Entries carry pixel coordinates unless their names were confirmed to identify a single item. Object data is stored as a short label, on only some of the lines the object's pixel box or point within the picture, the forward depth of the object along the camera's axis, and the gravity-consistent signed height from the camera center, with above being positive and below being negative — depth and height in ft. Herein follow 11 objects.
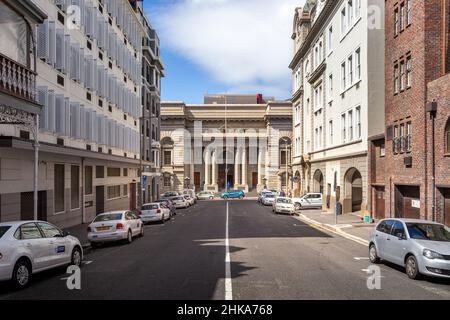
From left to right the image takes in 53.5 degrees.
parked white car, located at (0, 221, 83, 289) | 33.34 -6.92
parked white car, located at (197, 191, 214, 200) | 233.55 -15.44
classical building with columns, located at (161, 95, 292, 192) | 264.11 +13.35
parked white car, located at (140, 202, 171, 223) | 96.37 -10.11
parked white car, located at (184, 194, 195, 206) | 170.07 -13.16
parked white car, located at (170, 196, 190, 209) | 159.00 -12.59
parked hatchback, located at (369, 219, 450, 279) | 36.50 -7.09
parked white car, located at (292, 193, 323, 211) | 138.31 -10.73
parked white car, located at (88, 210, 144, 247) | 61.31 -8.62
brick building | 65.36 +9.08
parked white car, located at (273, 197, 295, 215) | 122.62 -10.90
